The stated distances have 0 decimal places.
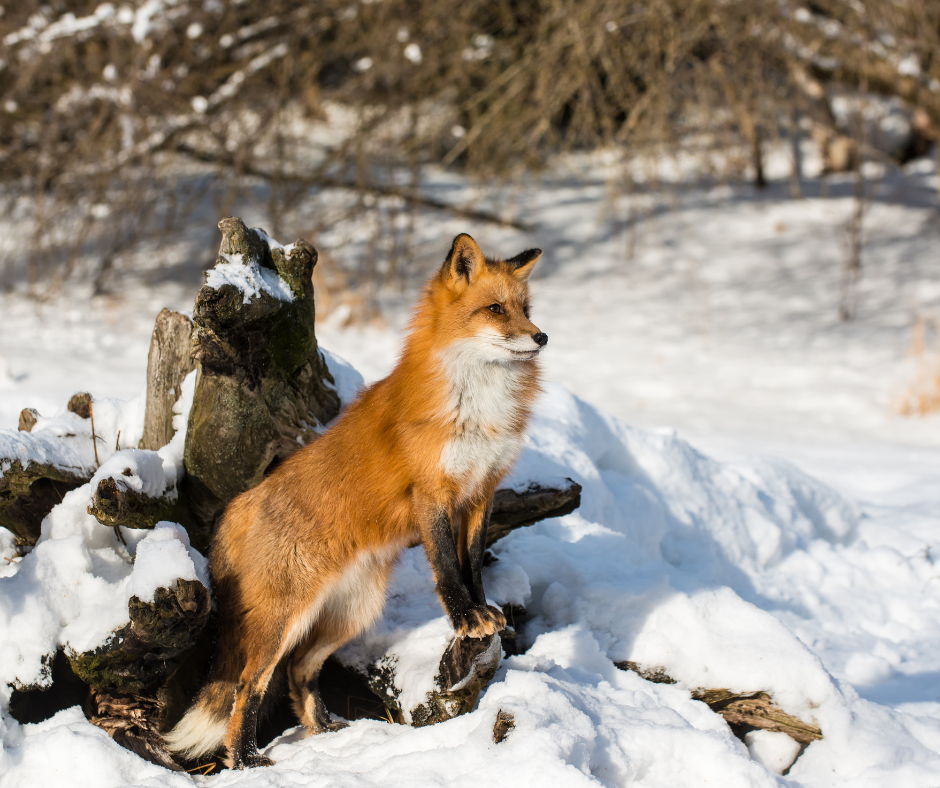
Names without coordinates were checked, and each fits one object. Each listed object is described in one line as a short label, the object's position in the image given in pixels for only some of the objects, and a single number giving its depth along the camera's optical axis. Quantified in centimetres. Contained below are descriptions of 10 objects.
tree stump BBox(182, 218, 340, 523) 600
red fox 538
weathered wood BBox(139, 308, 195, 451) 698
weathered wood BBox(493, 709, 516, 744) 489
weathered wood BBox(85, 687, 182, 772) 553
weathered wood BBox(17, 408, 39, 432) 703
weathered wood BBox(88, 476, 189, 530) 545
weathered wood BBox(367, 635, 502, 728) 536
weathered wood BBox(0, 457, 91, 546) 579
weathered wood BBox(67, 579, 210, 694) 526
